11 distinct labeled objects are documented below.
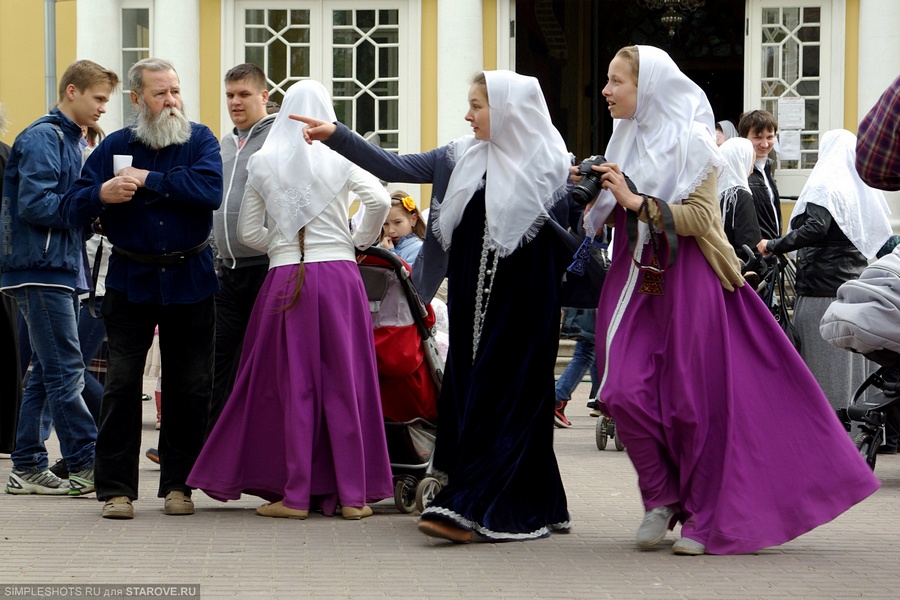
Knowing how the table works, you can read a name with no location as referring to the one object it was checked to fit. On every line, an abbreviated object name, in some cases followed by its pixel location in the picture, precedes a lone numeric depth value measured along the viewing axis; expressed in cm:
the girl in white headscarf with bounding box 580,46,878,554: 1148
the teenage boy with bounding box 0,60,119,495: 1466
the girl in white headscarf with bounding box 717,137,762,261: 1877
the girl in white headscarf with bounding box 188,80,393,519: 1342
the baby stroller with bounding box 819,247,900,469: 1342
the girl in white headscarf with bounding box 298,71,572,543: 1205
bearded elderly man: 1307
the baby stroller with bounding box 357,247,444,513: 1424
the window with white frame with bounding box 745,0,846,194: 3061
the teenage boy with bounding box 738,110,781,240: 2039
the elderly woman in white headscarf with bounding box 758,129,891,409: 1794
